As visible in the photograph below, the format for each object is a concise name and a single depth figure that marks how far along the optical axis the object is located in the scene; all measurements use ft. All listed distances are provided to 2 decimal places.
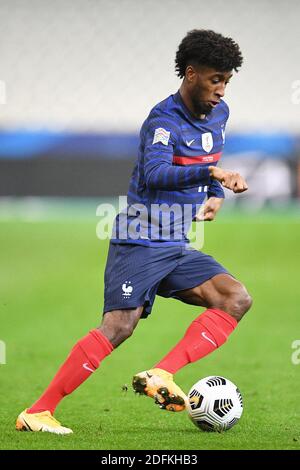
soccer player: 32.96
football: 33.30
